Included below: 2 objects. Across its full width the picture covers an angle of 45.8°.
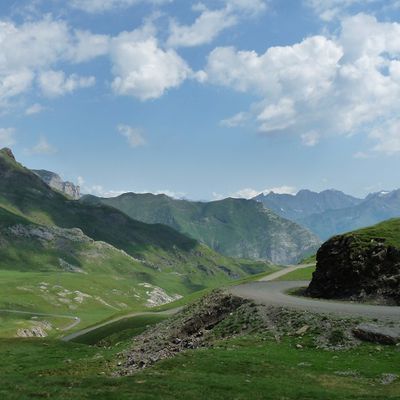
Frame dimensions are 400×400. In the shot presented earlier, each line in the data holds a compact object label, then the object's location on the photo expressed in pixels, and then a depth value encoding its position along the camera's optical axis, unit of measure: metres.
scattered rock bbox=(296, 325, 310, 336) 47.25
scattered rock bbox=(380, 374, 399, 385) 33.62
